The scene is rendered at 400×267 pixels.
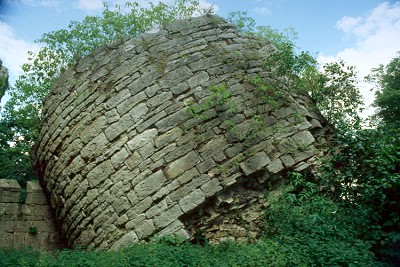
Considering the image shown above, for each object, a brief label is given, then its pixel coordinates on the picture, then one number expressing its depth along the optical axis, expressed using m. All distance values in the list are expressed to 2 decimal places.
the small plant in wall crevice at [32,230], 6.45
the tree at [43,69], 11.40
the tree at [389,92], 12.48
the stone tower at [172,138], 4.94
